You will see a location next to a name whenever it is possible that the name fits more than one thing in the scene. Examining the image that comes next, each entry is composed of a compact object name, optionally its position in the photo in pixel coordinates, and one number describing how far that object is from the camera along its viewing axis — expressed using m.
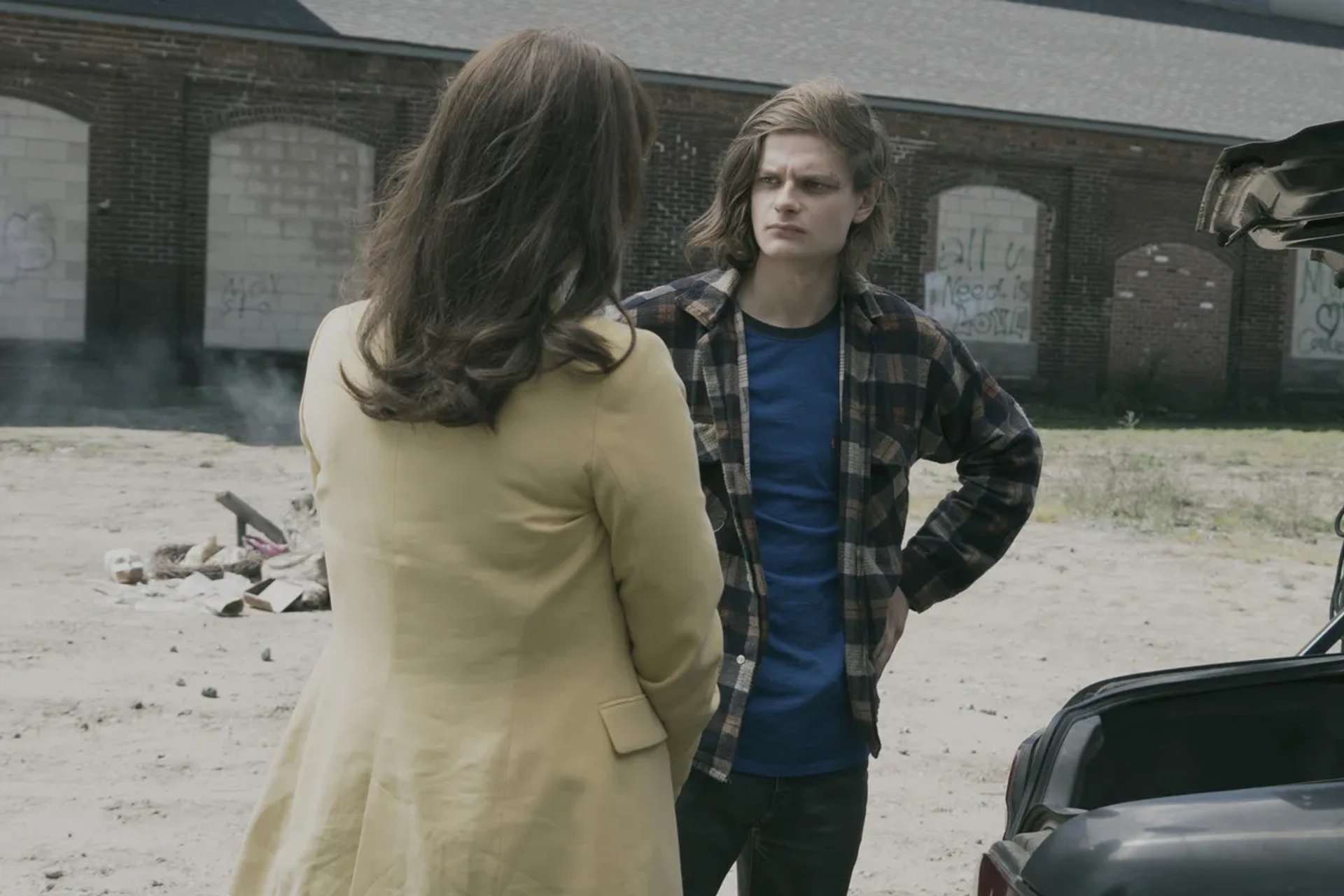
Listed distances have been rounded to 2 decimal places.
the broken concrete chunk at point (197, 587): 8.73
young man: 2.68
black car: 1.96
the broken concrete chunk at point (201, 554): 9.23
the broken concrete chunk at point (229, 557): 9.21
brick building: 19.14
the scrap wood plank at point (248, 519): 9.87
